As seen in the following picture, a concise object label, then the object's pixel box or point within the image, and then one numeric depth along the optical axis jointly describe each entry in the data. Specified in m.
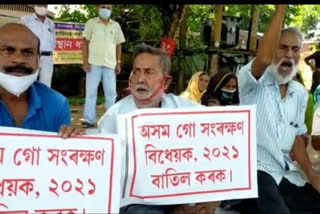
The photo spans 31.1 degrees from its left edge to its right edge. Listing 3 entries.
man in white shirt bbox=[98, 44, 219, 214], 3.07
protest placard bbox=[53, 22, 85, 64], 10.84
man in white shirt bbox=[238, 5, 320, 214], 3.29
